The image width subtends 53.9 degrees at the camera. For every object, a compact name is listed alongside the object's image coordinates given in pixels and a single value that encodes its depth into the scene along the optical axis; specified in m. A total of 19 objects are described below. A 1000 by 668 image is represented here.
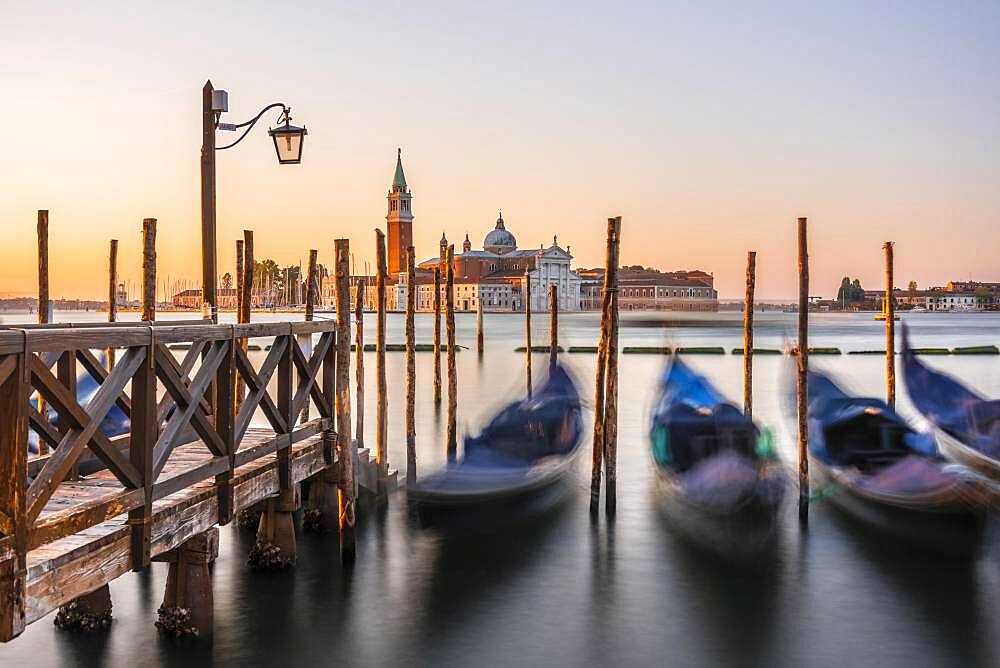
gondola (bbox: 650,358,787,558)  7.34
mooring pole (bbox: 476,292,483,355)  28.51
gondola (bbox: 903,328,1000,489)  8.73
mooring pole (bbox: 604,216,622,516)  7.30
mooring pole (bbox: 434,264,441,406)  12.94
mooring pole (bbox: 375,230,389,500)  8.07
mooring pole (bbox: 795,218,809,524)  7.38
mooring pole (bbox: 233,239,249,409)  8.12
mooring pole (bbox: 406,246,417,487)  8.36
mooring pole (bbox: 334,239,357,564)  6.14
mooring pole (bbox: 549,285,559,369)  12.34
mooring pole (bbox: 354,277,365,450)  8.36
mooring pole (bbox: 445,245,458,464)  9.56
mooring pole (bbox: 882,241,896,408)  11.50
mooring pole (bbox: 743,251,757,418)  9.57
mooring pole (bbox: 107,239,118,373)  9.67
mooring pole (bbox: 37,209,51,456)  7.72
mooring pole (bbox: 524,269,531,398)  17.72
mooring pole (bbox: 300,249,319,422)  8.73
